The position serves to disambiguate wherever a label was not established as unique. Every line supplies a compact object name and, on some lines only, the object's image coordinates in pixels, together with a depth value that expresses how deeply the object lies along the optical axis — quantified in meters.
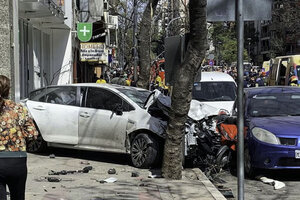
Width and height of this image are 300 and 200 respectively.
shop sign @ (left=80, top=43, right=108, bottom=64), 25.77
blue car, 8.67
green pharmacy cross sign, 22.69
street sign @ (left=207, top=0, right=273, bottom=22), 5.02
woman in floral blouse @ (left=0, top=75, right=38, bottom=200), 4.96
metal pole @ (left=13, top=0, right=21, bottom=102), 10.22
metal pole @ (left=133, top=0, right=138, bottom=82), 20.04
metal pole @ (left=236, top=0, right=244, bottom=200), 4.85
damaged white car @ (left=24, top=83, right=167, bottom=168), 9.96
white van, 15.45
